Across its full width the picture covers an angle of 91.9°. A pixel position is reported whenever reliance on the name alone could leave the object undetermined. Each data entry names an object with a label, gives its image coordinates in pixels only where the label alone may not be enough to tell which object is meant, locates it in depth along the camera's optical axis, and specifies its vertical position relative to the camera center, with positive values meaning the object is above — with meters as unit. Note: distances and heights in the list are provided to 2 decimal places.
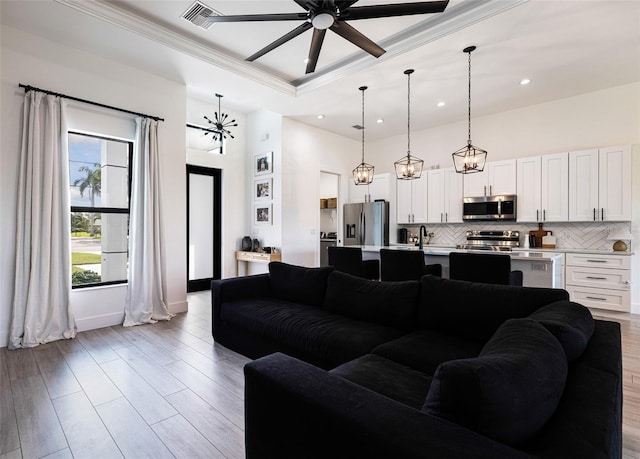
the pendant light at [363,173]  4.70 +0.82
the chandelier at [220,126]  5.60 +1.91
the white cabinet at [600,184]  4.36 +0.62
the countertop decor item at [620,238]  4.45 -0.17
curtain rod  3.28 +1.50
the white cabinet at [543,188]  4.83 +0.62
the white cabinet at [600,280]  4.23 -0.76
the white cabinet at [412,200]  6.35 +0.56
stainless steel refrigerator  6.48 +0.07
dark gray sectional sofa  0.79 -0.54
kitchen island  3.24 -0.45
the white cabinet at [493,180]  5.31 +0.83
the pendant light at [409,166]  4.35 +0.86
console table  5.64 -0.57
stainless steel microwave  5.27 +0.33
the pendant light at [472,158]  3.88 +0.86
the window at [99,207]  3.78 +0.26
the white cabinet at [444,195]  5.90 +0.61
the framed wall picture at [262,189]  6.00 +0.75
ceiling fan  2.36 +1.70
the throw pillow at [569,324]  1.20 -0.42
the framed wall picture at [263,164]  5.98 +1.26
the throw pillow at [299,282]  3.01 -0.57
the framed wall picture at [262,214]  6.05 +0.27
